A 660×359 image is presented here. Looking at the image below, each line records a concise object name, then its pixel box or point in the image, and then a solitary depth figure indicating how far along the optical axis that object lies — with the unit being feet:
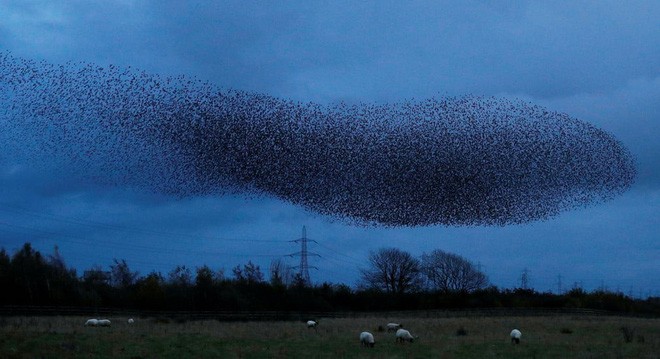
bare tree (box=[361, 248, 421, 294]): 370.73
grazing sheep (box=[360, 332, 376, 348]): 103.97
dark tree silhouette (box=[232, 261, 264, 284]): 288.10
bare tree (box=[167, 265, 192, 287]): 265.52
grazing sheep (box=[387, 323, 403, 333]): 138.42
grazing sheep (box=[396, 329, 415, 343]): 110.63
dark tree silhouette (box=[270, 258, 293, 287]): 285.27
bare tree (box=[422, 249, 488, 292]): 392.47
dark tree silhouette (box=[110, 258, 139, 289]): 310.88
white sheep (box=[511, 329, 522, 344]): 111.34
